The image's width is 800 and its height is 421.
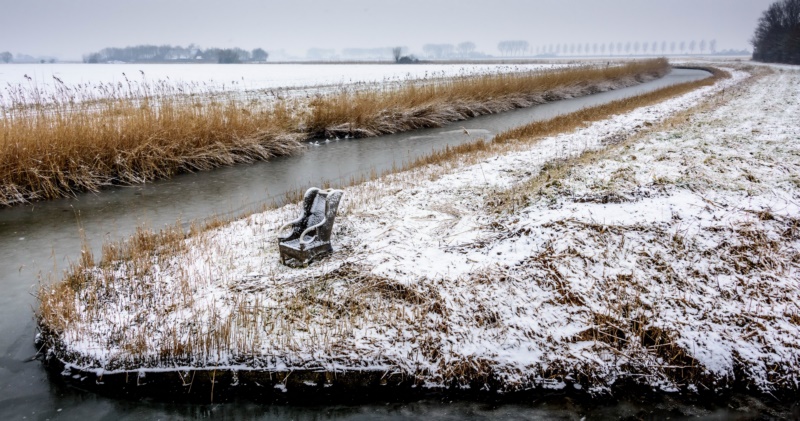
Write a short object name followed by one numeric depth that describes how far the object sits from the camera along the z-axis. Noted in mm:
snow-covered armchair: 5418
